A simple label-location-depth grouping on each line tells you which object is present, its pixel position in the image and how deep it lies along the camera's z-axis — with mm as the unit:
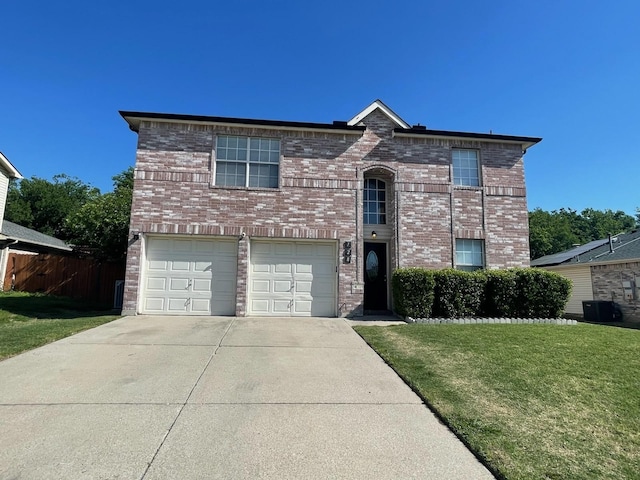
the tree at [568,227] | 39566
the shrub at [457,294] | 10602
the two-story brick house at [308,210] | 11234
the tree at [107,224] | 15258
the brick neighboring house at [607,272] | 15695
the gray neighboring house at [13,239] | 17203
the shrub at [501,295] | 10773
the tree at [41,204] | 35509
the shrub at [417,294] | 10445
